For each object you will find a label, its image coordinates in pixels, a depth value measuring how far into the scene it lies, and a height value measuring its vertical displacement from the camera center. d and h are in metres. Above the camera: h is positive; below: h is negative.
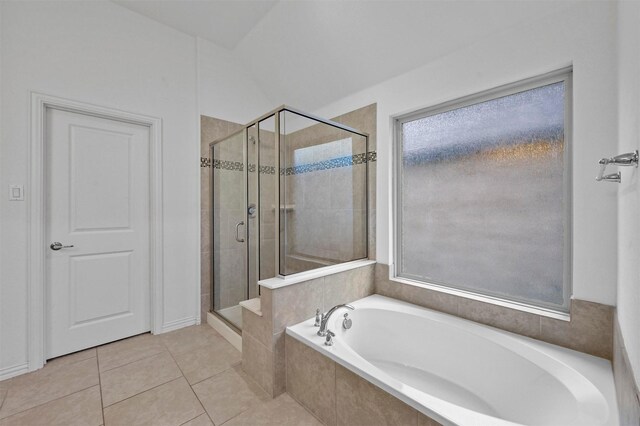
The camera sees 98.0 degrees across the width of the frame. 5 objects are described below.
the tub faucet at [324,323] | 1.63 -0.67
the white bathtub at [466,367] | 1.09 -0.78
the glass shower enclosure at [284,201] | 1.93 +0.09
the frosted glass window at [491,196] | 1.61 +0.10
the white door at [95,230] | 2.15 -0.15
